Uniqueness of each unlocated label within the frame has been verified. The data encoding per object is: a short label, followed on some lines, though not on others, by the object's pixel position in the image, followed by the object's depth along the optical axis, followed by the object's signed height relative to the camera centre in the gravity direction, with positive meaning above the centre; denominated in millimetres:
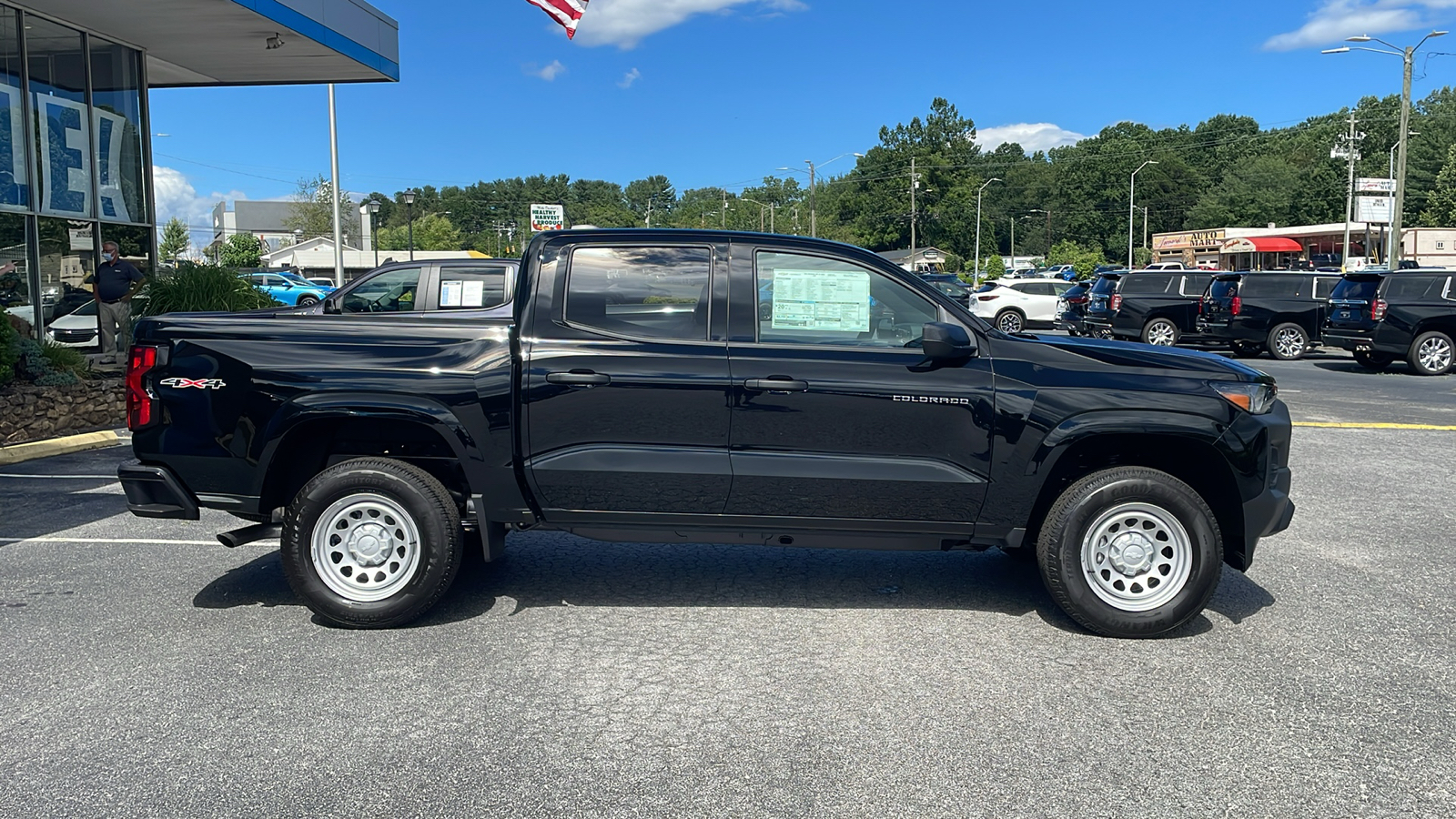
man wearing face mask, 13953 +167
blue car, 39094 +770
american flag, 15336 +4167
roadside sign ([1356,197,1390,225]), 34312 +3146
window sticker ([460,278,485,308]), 11906 +142
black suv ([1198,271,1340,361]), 22641 -106
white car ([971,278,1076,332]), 34656 +143
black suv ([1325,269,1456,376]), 18453 -219
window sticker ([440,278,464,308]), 11969 +153
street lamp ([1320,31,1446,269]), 28656 +3306
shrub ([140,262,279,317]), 14180 +225
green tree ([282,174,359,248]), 80188 +7263
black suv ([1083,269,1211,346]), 24672 +15
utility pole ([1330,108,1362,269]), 44750 +6851
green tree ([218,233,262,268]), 65438 +3816
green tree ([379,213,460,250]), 109188 +7533
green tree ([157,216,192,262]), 69375 +5020
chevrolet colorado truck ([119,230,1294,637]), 5176 -565
